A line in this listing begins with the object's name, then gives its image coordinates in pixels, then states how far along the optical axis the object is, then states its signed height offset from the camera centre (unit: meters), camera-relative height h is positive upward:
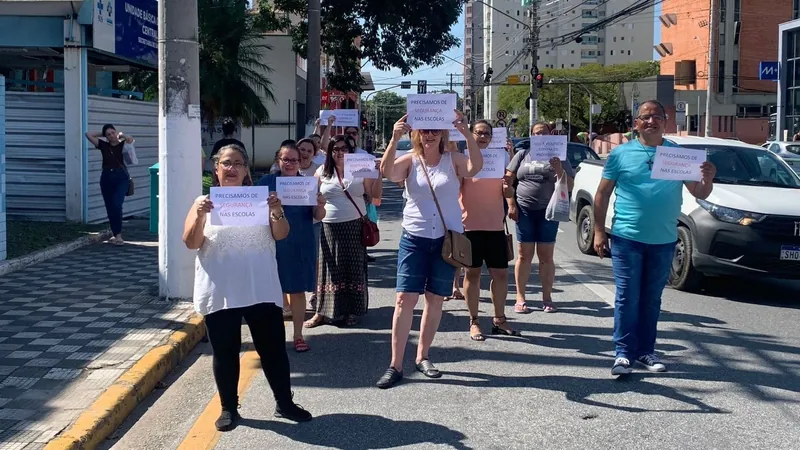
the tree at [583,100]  91.75 +8.77
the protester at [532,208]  8.30 -0.29
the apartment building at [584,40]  138.00 +23.90
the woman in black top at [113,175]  12.27 +0.00
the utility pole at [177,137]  8.23 +0.39
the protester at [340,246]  7.73 -0.64
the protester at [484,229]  7.30 -0.44
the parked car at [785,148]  25.15 +1.10
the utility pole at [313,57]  17.84 +2.62
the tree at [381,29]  26.55 +4.91
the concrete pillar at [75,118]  13.71 +0.93
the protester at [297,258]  6.96 -0.69
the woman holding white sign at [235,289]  5.01 -0.68
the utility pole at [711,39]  41.09 +7.29
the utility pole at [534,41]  38.81 +6.38
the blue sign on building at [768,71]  45.67 +6.11
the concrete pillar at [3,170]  9.80 +0.04
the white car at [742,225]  8.89 -0.47
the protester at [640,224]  6.17 -0.32
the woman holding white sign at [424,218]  5.98 -0.28
